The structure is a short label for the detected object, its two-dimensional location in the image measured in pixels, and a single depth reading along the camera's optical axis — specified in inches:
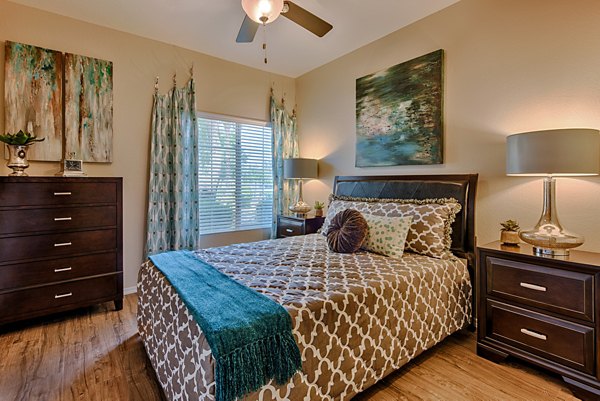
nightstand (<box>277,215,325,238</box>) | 142.6
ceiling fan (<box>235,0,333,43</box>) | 79.2
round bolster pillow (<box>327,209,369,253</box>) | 93.1
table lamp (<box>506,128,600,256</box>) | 67.6
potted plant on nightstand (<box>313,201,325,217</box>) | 153.0
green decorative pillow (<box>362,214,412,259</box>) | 90.5
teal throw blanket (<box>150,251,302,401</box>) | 44.2
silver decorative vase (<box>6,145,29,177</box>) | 98.6
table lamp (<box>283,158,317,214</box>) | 154.3
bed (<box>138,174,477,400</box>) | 53.8
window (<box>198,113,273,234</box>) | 150.3
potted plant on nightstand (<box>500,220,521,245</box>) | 83.7
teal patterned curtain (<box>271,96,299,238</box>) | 169.5
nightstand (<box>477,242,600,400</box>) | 65.2
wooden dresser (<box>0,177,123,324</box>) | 92.7
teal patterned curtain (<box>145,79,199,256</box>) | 131.6
